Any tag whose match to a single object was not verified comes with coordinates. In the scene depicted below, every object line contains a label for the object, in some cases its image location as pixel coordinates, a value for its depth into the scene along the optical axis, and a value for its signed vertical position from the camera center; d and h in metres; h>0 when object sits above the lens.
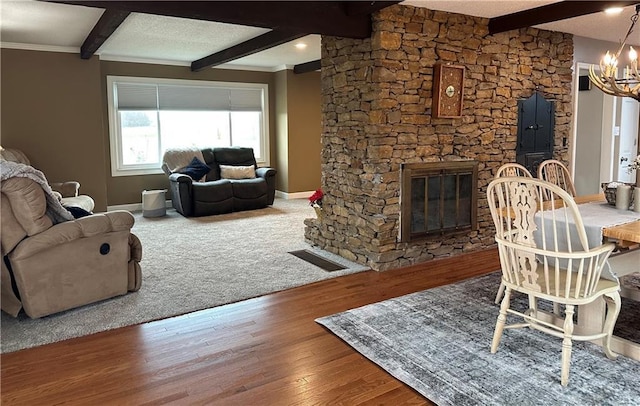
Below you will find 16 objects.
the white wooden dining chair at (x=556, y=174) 3.87 -0.22
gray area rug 2.21 -1.11
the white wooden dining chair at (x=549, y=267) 2.26 -0.60
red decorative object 5.19 -0.55
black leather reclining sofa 6.85 -0.59
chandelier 2.86 +0.41
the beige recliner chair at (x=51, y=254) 3.01 -0.69
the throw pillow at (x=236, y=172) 7.54 -0.37
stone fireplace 4.18 +0.25
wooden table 2.39 -0.88
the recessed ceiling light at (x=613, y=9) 3.72 +1.06
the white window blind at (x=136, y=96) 7.26 +0.81
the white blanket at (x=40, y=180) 2.96 -0.19
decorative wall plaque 4.34 +0.52
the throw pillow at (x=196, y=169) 7.11 -0.31
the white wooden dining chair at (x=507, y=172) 3.27 -0.18
